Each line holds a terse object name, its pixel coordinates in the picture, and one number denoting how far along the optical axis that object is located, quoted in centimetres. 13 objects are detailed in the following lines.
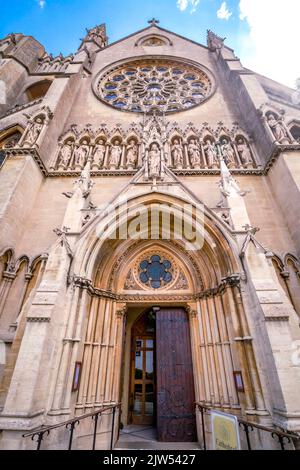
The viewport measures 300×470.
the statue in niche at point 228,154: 874
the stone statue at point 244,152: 880
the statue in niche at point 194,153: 871
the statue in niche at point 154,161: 738
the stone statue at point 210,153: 866
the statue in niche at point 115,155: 885
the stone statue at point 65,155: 894
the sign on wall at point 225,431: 324
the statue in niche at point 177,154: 872
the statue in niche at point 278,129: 798
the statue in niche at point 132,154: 889
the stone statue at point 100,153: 897
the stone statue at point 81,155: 891
